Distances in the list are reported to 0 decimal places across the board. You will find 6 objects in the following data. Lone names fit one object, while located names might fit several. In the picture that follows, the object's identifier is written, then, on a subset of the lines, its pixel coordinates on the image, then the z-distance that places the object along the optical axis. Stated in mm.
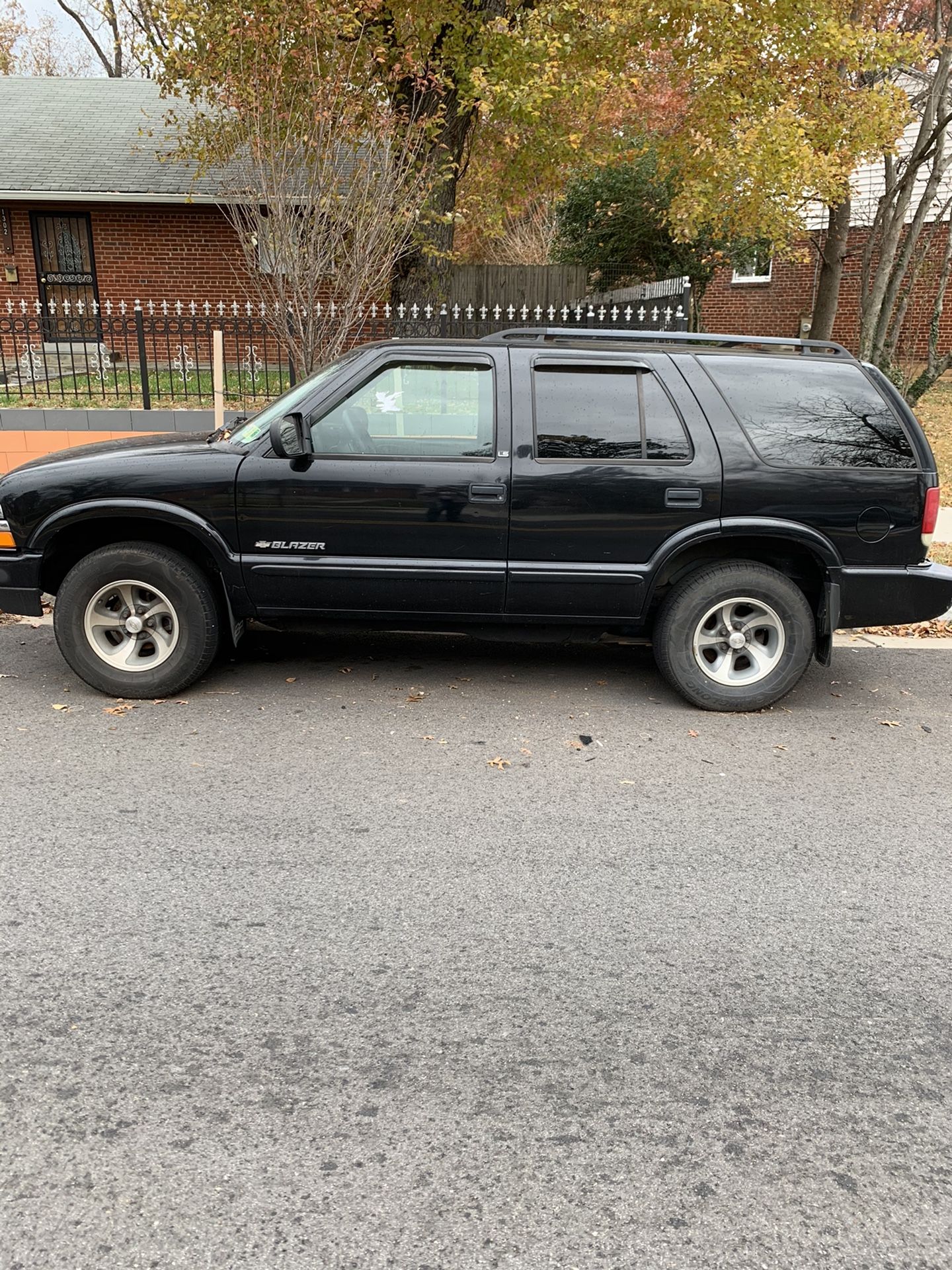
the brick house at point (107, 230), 18328
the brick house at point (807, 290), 20875
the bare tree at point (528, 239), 29750
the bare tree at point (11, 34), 36469
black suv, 5188
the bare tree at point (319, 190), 8875
